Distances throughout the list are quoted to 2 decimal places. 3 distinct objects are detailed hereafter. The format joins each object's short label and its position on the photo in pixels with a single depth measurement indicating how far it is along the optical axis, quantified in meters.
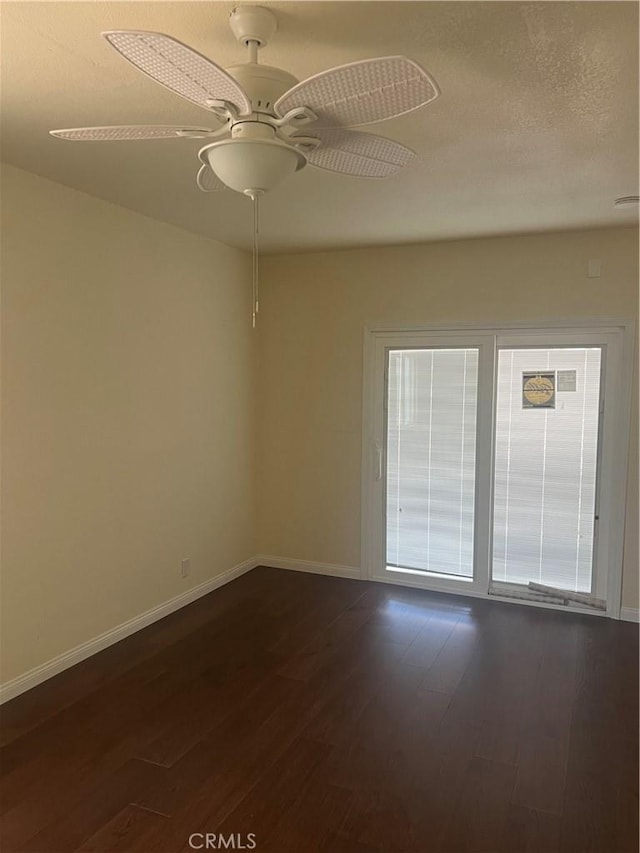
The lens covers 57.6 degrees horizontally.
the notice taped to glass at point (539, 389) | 4.14
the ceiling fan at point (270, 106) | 1.25
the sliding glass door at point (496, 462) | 4.05
